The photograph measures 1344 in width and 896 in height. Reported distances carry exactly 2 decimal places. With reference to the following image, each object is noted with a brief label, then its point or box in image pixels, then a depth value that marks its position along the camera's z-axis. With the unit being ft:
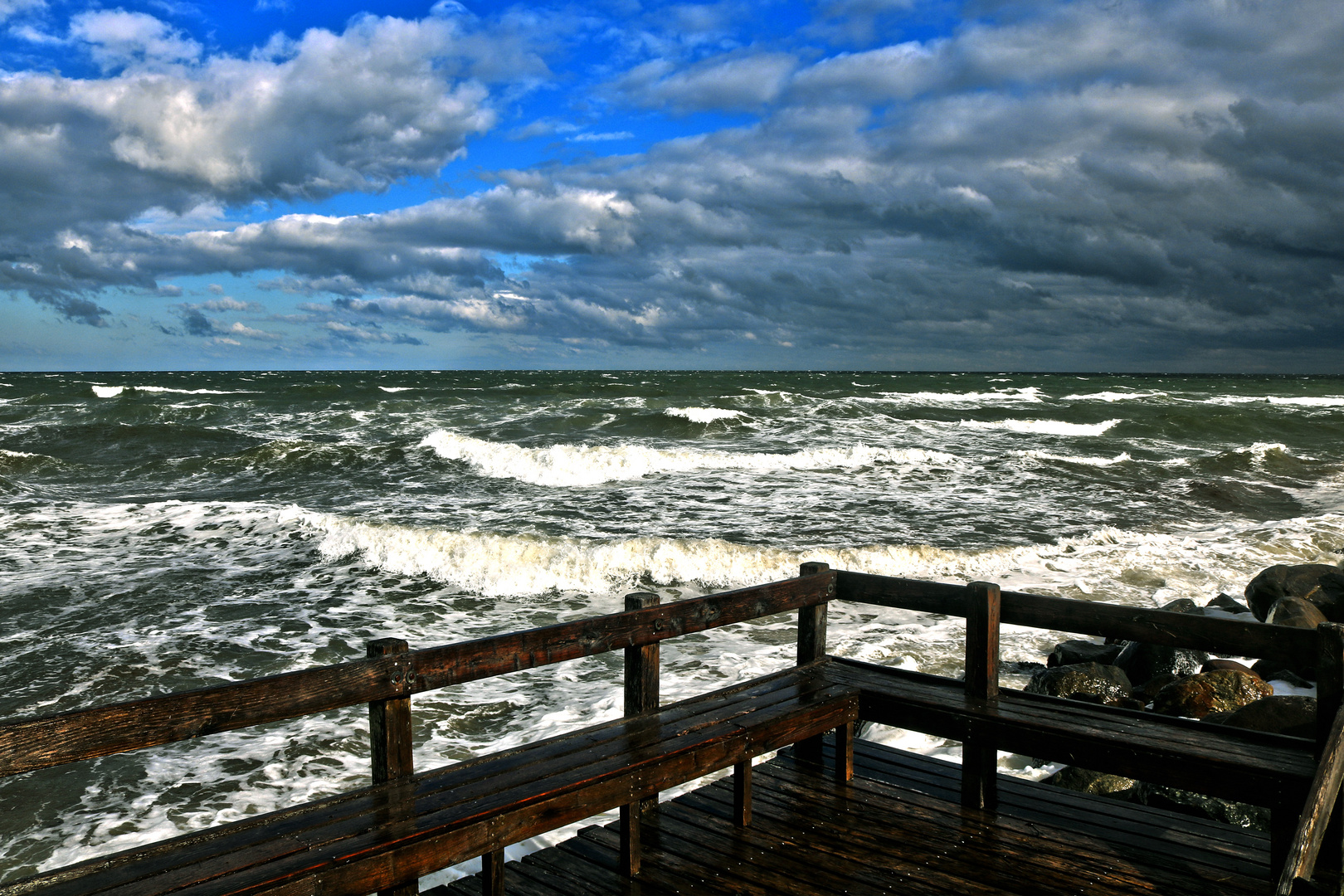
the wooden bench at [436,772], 8.62
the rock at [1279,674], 24.42
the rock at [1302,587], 31.00
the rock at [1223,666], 22.20
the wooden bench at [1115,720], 11.25
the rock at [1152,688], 22.88
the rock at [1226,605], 31.78
